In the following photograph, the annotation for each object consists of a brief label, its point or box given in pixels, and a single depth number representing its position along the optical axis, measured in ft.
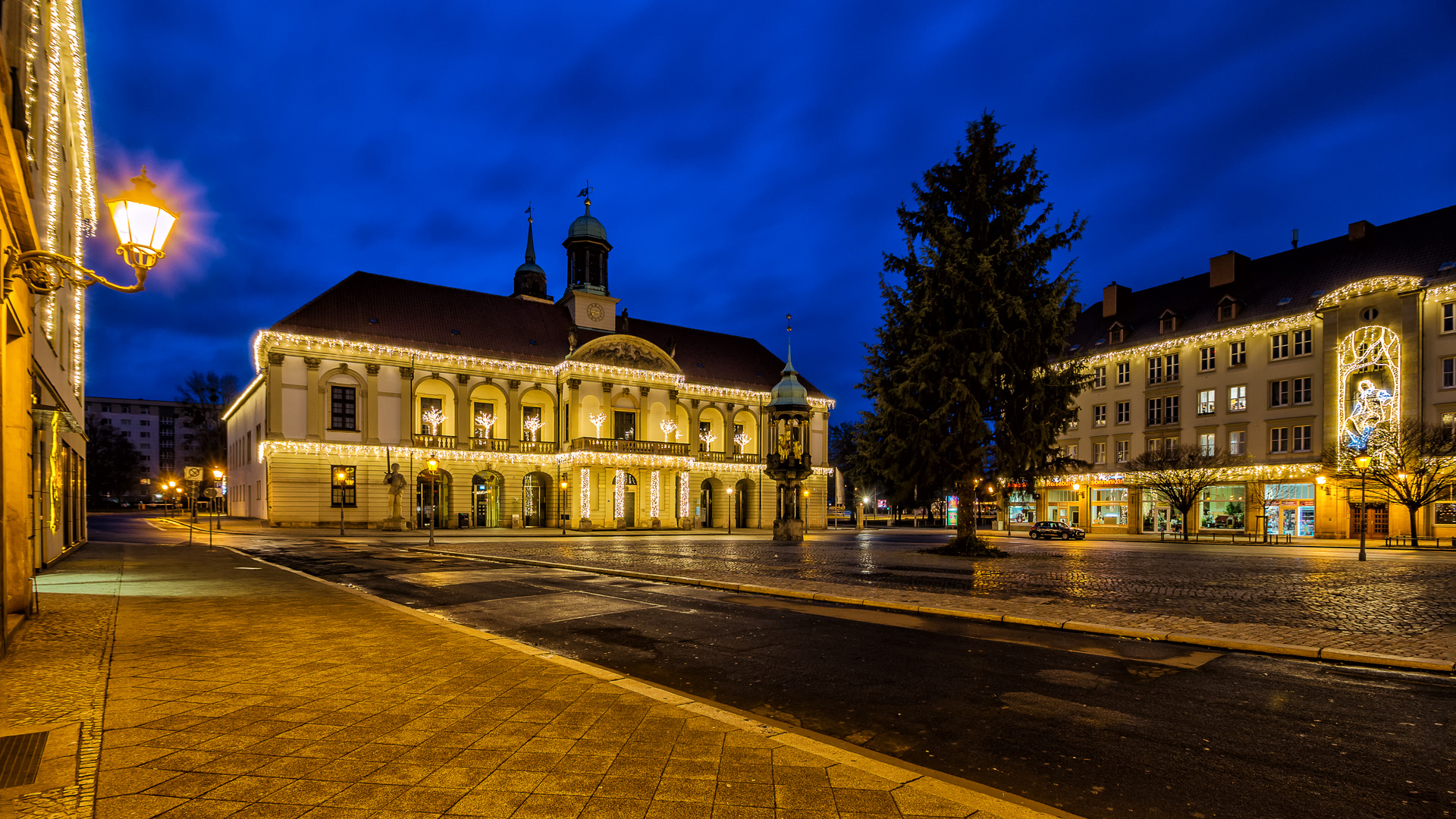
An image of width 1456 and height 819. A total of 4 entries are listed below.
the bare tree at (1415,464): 111.34
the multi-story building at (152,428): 526.98
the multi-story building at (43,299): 25.81
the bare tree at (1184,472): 135.44
